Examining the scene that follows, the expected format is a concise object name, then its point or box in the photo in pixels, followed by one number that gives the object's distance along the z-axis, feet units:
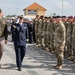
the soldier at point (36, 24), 70.39
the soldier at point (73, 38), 48.55
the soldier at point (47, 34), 60.29
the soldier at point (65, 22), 51.67
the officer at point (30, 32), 79.19
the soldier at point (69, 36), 50.16
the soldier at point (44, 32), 63.01
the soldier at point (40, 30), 66.93
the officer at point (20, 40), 39.29
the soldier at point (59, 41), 39.96
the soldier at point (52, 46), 59.09
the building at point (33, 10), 323.53
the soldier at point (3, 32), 39.54
